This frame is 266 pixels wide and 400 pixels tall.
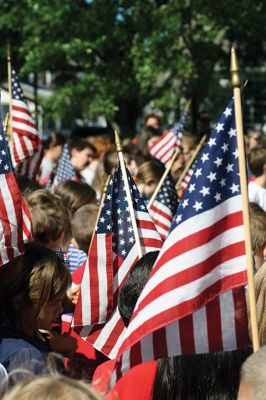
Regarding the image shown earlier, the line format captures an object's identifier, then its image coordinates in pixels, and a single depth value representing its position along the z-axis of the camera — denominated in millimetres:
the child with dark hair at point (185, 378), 6092
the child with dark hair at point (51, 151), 25109
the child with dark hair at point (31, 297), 7115
